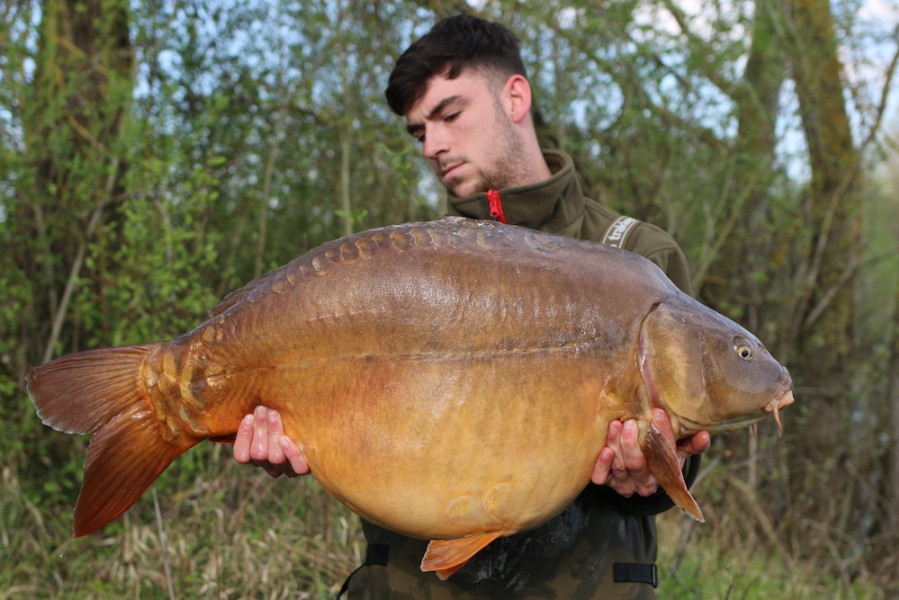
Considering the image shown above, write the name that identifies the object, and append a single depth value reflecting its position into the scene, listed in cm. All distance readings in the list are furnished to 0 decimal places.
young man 157
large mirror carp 142
